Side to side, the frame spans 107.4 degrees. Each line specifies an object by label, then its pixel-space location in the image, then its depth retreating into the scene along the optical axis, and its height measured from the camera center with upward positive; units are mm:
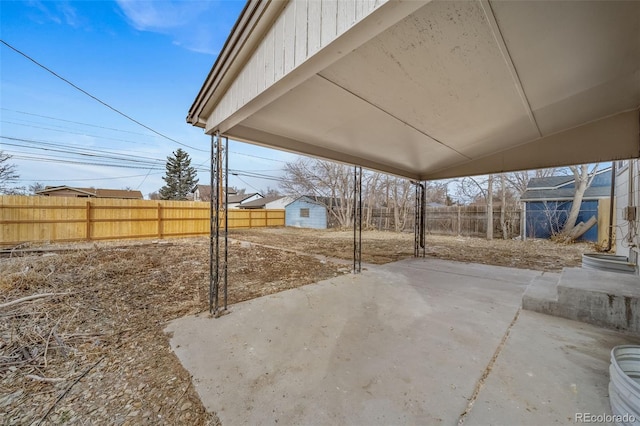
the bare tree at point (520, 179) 14258 +2097
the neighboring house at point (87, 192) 19156 +1506
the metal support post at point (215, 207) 3082 +43
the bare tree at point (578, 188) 9599 +1055
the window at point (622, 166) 4706 +1028
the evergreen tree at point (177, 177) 25500 +3630
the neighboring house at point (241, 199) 31503 +1579
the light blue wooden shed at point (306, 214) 19578 -239
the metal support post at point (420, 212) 7180 +1
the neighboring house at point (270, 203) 24719 +880
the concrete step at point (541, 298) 3029 -1136
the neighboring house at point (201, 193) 28562 +2192
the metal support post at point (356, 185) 4976 +563
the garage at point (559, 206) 9867 +331
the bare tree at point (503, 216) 11672 -161
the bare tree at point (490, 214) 11695 -67
